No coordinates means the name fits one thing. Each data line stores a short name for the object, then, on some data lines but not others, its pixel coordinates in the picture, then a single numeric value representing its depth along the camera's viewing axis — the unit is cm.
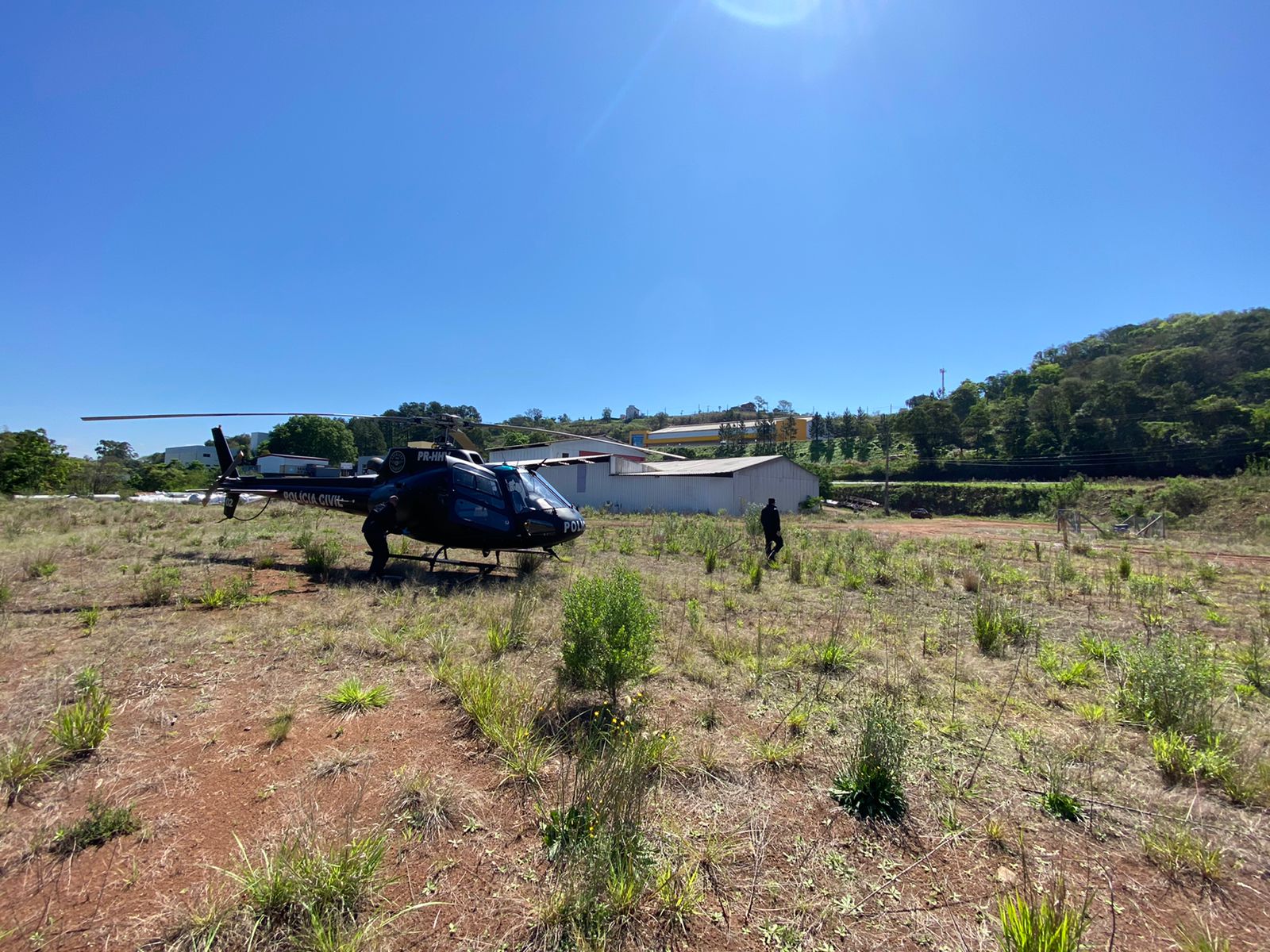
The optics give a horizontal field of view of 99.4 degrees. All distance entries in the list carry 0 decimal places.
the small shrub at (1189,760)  361
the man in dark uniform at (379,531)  1003
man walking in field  1359
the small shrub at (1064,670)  557
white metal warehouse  3675
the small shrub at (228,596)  761
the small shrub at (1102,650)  614
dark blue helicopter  1024
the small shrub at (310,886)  232
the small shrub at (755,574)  1040
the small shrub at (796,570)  1132
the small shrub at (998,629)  668
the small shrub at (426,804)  303
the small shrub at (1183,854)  275
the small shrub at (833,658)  583
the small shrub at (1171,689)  429
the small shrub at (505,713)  362
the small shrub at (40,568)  912
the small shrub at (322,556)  1028
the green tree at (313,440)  8525
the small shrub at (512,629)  604
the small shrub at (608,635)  463
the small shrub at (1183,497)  3591
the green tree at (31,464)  3672
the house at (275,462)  5567
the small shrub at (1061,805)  325
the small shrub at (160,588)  766
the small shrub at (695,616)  725
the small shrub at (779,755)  378
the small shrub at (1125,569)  1152
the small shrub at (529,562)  1105
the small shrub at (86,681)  441
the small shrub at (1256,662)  548
